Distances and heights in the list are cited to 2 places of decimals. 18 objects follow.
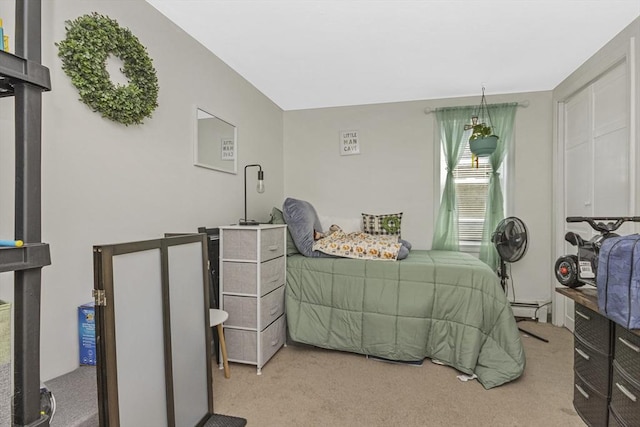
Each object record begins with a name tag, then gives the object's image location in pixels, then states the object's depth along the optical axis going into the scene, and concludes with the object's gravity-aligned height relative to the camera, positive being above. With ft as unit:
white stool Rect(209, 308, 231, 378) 6.73 -2.66
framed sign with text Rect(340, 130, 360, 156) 12.98 +2.67
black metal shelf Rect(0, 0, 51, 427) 2.44 -0.06
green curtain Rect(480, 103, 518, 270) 11.45 +1.55
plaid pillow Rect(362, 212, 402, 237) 11.77 -0.51
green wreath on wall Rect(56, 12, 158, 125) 5.08 +2.39
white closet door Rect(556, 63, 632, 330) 7.64 +1.54
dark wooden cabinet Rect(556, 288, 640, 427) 4.43 -2.39
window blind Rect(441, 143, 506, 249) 11.94 +0.56
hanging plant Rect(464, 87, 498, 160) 10.83 +2.49
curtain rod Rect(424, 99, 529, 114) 11.42 +3.73
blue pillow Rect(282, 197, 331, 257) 9.17 -0.46
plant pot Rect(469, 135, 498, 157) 10.80 +2.17
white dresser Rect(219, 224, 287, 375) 7.57 -1.89
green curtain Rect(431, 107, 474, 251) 11.85 +1.61
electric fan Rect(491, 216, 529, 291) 9.70 -0.87
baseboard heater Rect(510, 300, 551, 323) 11.22 -3.42
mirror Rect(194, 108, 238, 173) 8.12 +1.77
